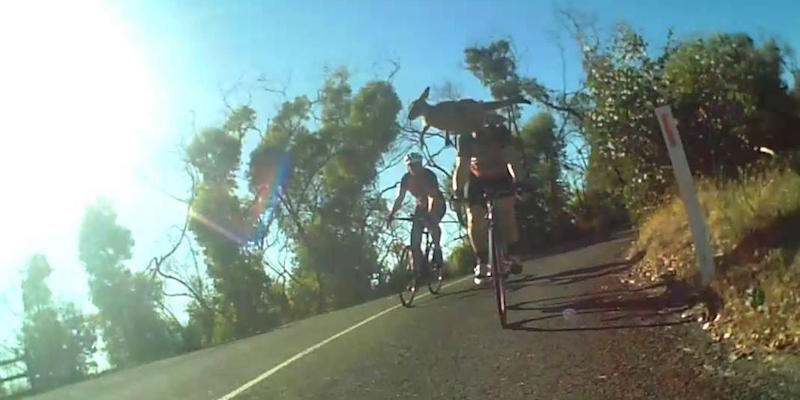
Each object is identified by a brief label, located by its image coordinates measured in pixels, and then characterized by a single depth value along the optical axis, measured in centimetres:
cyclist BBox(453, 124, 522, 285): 991
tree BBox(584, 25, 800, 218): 1566
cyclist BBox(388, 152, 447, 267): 1336
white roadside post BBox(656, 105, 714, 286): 846
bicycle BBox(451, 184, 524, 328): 927
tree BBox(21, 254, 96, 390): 3584
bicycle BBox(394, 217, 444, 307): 1384
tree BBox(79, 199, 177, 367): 4328
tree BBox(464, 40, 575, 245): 5172
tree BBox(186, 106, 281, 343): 4572
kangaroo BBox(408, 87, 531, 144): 1002
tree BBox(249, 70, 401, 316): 4825
